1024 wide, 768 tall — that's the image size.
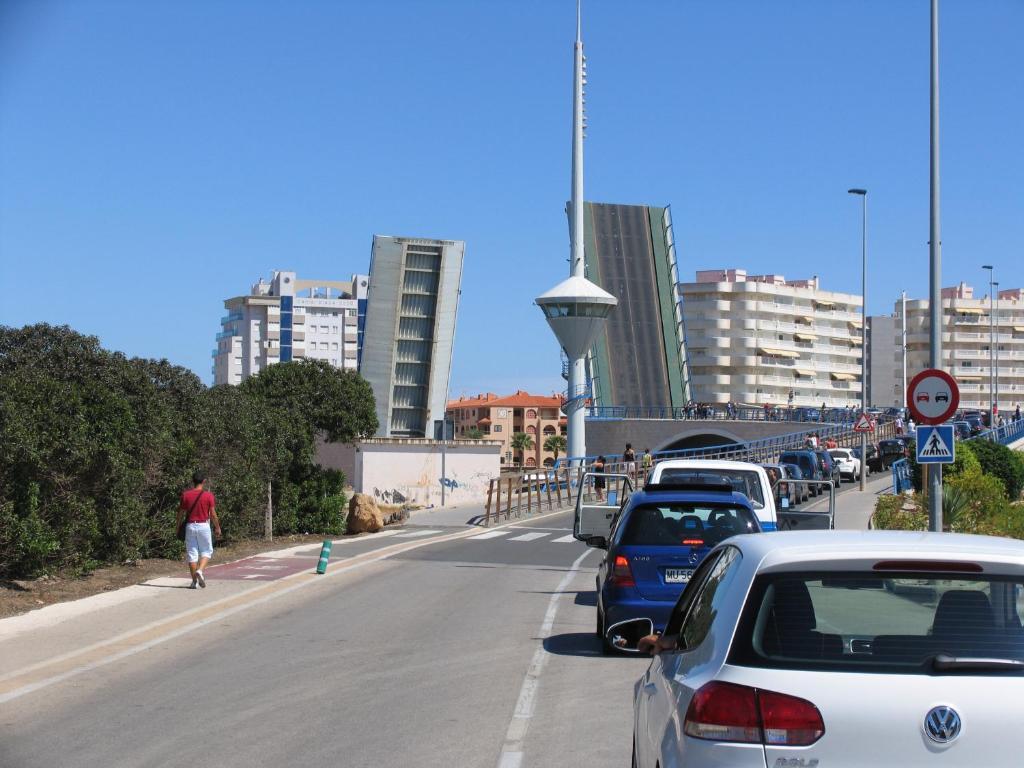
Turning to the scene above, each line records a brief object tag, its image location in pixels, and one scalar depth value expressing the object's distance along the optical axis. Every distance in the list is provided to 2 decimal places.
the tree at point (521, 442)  159.25
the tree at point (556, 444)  160.06
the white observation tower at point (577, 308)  56.41
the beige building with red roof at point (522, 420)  174.62
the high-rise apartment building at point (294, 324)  156.12
